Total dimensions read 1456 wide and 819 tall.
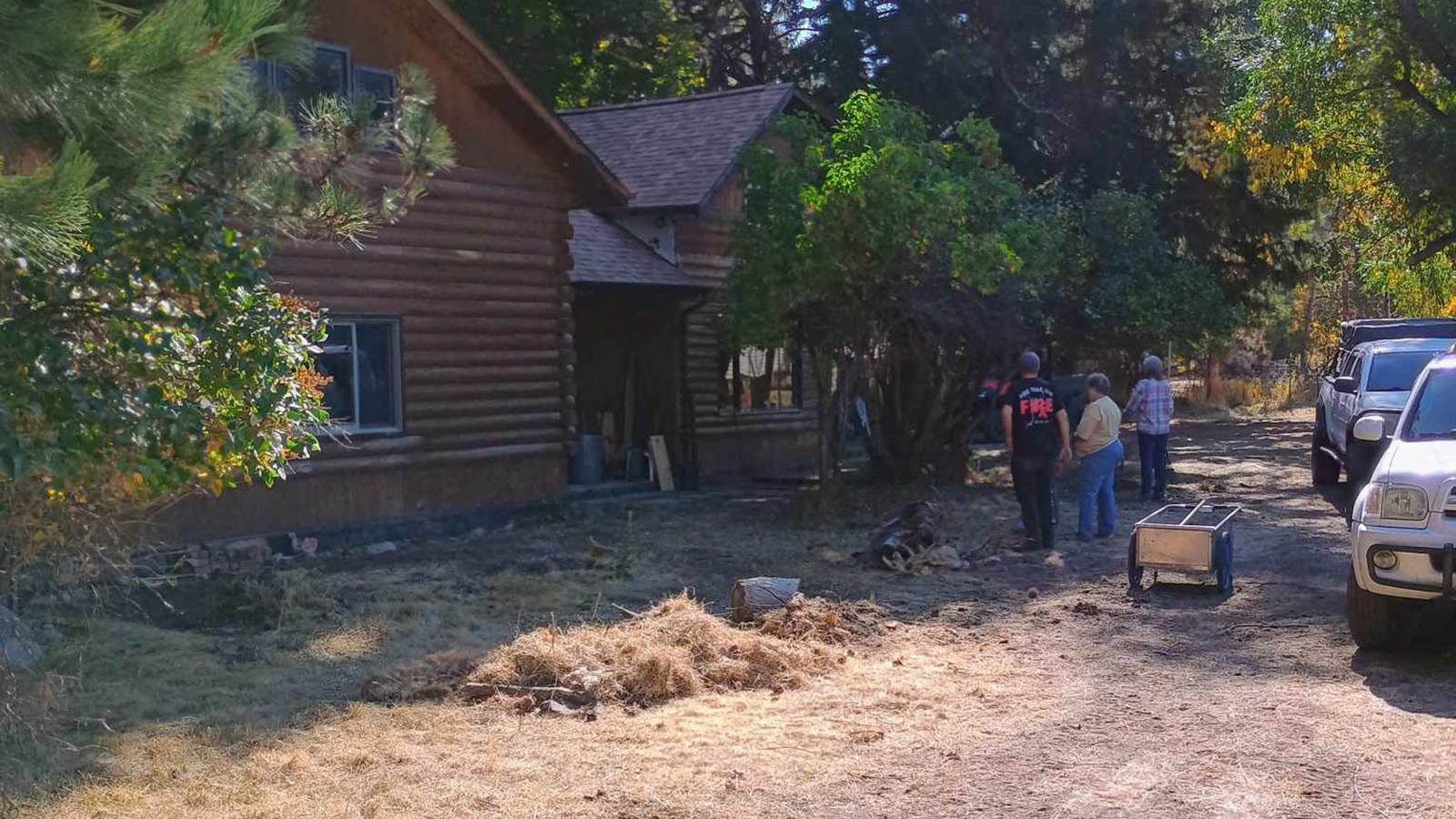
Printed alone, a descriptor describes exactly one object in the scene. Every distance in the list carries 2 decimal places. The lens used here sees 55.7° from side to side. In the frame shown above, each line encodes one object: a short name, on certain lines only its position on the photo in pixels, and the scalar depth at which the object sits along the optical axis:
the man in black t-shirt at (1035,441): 12.93
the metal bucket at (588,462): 18.69
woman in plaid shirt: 16.14
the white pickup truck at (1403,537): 7.73
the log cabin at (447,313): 13.99
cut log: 9.67
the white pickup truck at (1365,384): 14.88
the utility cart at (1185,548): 10.47
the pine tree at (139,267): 4.86
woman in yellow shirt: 13.28
